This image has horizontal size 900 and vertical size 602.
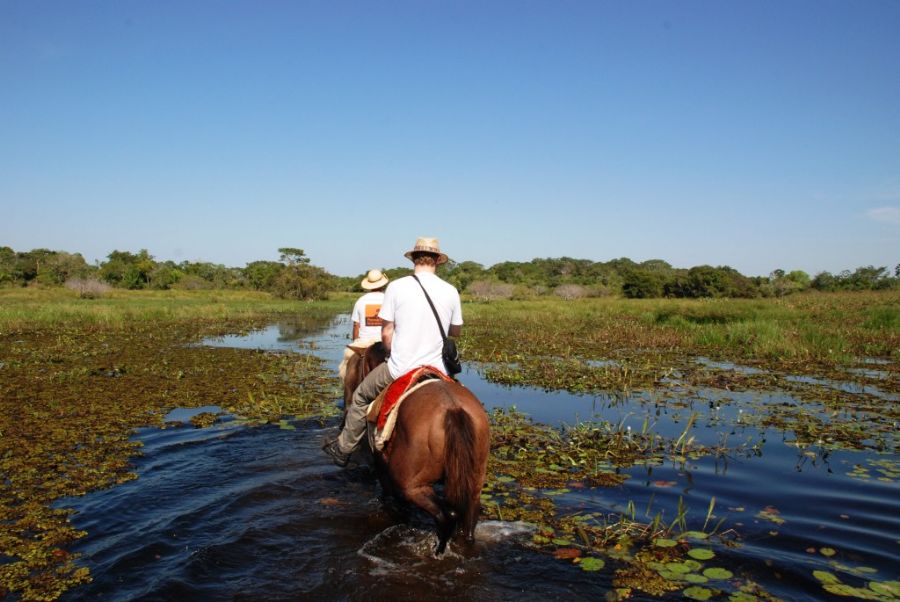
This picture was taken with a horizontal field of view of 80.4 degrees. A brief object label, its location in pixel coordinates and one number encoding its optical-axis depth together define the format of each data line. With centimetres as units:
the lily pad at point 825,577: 366
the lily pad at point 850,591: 346
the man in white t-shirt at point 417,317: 452
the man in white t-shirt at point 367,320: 696
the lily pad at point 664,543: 418
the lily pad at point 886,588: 348
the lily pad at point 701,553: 402
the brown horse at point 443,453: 372
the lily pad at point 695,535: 431
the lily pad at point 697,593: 351
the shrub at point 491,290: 5291
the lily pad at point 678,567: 384
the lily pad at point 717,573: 373
